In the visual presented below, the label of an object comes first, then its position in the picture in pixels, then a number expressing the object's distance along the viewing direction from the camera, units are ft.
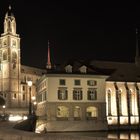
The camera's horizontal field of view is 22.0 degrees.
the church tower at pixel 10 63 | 429.38
